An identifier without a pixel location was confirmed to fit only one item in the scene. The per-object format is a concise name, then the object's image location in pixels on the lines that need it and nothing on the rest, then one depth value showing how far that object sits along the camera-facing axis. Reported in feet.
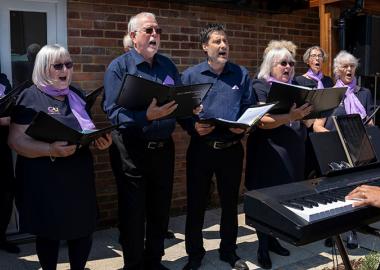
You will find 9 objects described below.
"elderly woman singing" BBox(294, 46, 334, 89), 16.51
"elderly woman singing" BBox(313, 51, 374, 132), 14.98
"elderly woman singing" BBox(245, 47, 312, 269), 12.84
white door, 14.03
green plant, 12.09
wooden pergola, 19.20
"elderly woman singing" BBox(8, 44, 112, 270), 9.40
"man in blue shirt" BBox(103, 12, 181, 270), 11.12
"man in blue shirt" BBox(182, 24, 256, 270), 12.35
